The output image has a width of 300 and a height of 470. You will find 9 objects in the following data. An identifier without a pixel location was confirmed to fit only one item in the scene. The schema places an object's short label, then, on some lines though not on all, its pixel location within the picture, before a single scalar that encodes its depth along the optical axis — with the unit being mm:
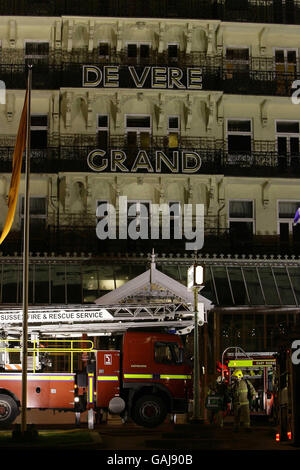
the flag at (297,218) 35906
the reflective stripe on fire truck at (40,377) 26609
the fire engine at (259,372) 33094
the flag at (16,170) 25344
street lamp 25438
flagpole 22233
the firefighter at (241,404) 27406
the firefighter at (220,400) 27484
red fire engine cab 26875
